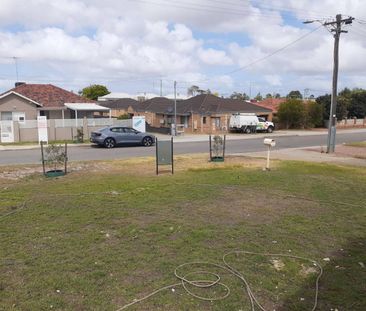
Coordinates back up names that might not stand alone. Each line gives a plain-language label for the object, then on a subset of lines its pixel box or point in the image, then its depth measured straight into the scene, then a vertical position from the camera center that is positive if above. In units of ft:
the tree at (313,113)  180.86 -1.00
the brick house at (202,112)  154.10 -0.49
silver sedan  92.22 -6.01
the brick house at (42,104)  114.52 +1.97
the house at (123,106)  209.36 +2.55
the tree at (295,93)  388.10 +16.87
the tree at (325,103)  189.63 +3.51
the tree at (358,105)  218.38 +2.98
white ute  150.30 -4.58
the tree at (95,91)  334.44 +15.97
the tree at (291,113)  171.12 -0.95
